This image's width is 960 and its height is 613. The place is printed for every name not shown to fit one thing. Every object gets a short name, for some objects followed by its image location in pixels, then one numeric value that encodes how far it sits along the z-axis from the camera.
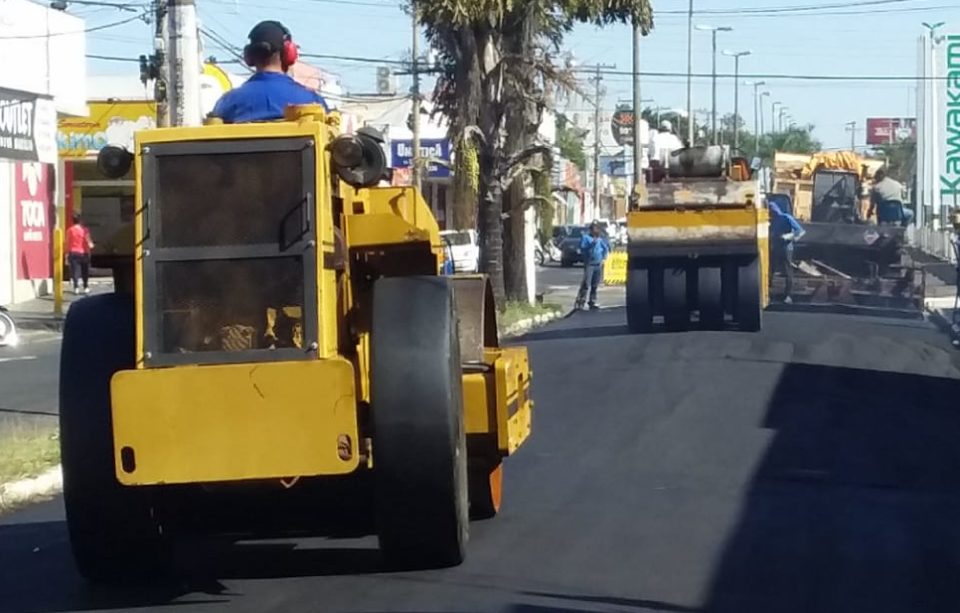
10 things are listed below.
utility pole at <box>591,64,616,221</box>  87.19
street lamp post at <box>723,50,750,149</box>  98.96
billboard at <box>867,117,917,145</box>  138.25
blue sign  55.91
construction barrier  51.06
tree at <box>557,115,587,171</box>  91.43
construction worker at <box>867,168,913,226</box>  34.88
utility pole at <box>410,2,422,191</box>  37.25
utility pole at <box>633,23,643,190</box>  50.47
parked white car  42.00
